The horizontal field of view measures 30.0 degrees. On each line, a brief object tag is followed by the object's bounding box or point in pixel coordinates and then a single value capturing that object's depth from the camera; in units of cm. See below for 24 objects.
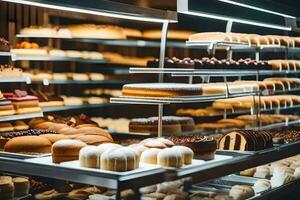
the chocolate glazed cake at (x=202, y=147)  340
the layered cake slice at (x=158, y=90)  425
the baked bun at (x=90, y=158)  281
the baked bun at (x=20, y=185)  330
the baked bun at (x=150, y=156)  304
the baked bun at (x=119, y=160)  274
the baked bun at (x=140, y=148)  322
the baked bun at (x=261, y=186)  430
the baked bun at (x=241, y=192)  394
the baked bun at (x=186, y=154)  311
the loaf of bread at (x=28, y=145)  321
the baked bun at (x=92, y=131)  366
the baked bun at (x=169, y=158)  299
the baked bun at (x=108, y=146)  298
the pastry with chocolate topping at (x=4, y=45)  618
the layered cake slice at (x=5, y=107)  604
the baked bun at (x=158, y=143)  334
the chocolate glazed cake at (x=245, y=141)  397
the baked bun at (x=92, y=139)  340
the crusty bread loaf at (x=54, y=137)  340
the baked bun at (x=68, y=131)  372
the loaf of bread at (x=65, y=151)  296
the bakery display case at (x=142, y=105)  298
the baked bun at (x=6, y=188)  323
